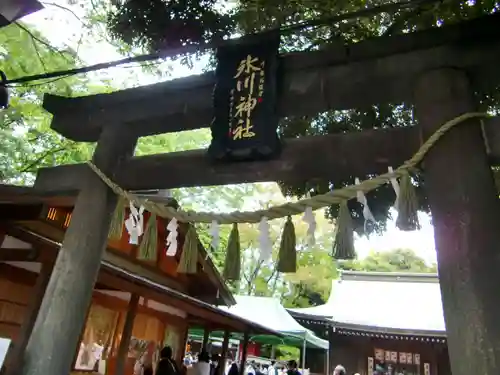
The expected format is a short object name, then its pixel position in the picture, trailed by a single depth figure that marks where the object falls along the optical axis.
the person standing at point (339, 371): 7.78
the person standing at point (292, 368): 8.88
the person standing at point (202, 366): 8.55
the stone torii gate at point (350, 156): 2.07
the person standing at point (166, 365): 6.13
